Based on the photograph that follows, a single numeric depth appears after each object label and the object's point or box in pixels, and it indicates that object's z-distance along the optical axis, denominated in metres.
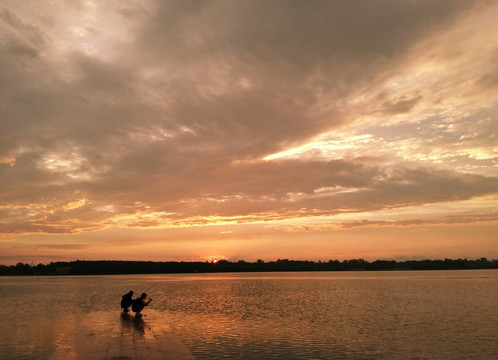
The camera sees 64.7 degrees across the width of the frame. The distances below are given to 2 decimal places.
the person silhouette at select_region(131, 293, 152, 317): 33.81
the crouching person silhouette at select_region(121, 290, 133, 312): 35.44
